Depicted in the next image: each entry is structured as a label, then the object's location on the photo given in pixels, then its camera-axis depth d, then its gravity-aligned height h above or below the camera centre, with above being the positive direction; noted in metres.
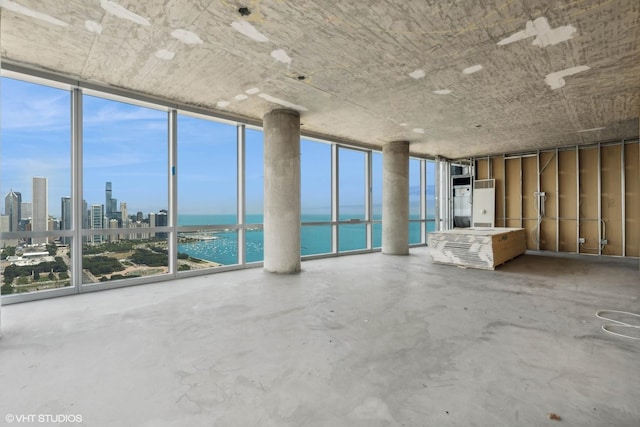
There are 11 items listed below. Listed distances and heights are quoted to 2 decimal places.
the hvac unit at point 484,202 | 10.77 +0.39
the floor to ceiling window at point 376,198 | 9.40 +0.50
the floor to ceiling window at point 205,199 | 5.82 +0.34
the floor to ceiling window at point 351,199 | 8.62 +0.44
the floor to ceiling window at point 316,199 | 7.51 +0.42
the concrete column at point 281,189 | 6.00 +0.51
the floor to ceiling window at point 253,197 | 6.73 +0.41
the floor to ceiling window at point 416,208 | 10.65 +0.19
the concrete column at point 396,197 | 8.84 +0.49
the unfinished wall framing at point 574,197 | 8.41 +0.49
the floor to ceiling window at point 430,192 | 11.39 +0.82
